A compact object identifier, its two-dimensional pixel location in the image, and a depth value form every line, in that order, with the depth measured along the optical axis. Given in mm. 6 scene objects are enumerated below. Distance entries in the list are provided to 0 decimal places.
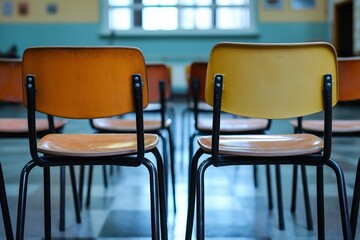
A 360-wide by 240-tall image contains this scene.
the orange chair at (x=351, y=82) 1440
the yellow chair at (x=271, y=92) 1113
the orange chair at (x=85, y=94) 1146
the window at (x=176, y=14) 9008
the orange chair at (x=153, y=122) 2041
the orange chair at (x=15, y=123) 1700
